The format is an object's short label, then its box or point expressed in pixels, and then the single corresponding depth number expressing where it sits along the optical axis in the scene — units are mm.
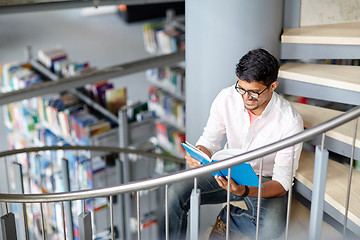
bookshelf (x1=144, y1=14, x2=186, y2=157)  5363
